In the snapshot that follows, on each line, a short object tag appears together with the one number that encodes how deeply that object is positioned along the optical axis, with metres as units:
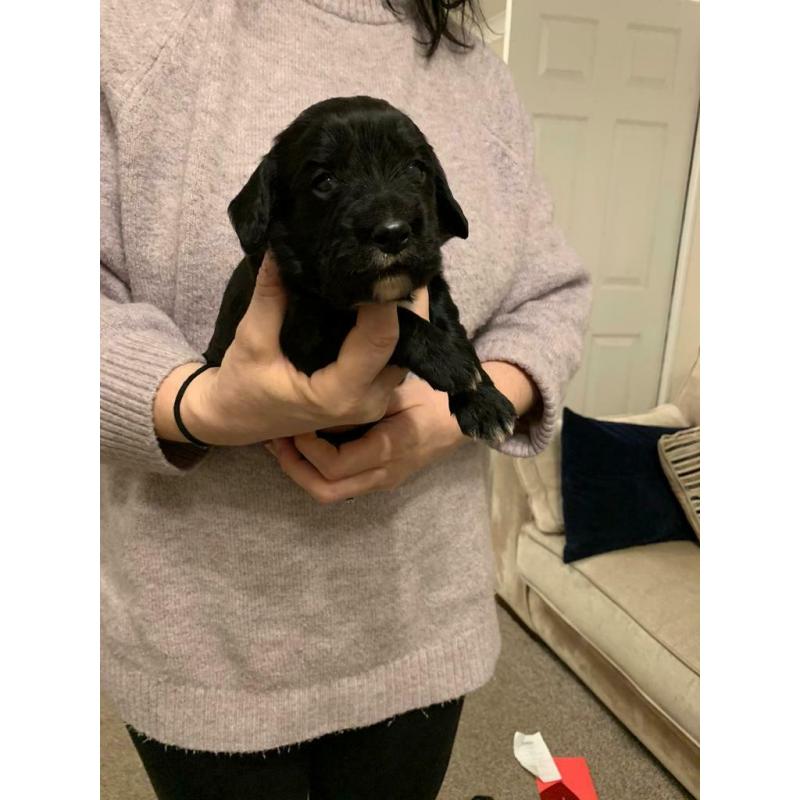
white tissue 2.16
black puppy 0.70
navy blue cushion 2.46
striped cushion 2.43
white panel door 3.37
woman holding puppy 0.75
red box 1.70
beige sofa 2.06
